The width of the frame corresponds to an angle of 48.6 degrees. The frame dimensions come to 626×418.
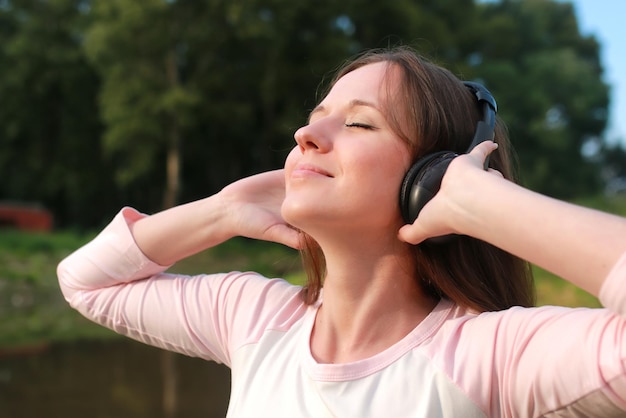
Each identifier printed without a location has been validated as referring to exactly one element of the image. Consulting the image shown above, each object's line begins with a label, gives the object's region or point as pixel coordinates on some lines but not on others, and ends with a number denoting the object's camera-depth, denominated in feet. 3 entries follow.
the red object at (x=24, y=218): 55.31
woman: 3.16
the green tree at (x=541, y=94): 67.97
